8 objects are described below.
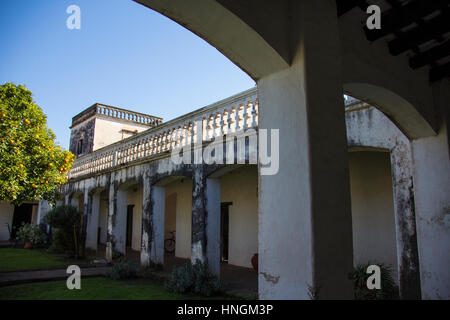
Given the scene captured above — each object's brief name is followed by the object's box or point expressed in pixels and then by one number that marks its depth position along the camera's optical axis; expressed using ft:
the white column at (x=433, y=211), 13.82
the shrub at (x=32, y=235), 52.60
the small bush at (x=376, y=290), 19.26
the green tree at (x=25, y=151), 25.86
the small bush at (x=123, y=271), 27.71
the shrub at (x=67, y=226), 40.82
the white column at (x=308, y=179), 7.19
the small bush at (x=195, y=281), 22.08
